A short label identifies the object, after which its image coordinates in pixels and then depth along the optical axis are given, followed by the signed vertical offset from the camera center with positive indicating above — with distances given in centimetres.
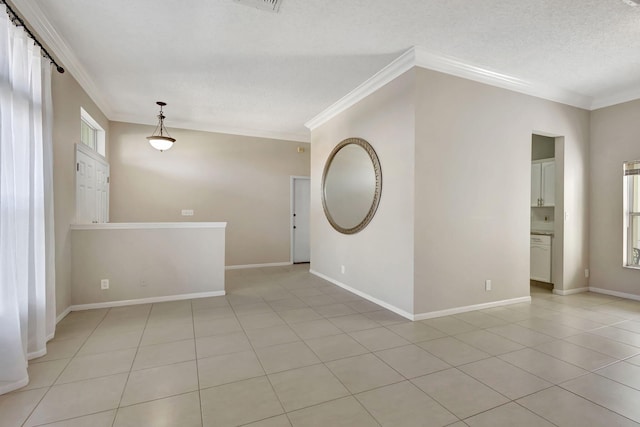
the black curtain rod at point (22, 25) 222 +144
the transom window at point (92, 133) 459 +128
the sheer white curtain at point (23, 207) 208 +3
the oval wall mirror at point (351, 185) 409 +38
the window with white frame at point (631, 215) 434 -7
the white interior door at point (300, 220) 711 -22
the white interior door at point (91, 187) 396 +34
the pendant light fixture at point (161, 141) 485 +113
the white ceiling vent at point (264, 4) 247 +170
